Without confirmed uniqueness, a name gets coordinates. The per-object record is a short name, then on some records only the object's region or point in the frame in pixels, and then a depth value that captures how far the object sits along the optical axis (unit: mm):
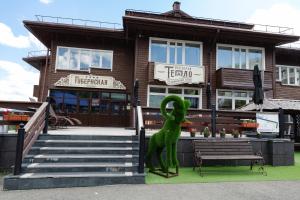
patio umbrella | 10156
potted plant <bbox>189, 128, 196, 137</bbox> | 8250
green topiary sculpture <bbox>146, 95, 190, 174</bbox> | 6426
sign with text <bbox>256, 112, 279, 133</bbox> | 9062
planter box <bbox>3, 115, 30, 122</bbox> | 7543
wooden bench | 7258
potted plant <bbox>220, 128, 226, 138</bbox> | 8448
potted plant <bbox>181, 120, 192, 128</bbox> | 8575
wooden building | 15141
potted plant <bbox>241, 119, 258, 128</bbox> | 8891
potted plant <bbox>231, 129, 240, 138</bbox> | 8695
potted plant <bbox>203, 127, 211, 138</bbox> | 8294
